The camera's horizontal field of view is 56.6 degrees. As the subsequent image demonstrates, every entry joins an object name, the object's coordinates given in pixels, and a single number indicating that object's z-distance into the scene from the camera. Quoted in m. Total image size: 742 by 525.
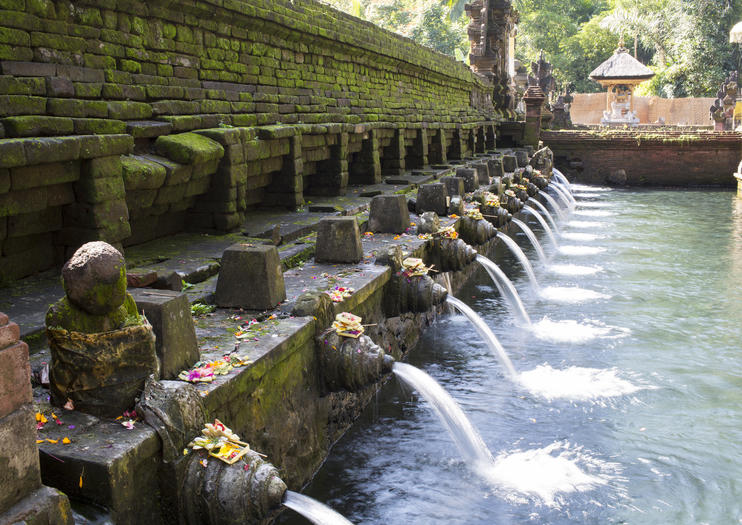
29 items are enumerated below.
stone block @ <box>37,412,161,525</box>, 2.65
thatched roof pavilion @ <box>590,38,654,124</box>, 43.09
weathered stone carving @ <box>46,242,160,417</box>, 2.98
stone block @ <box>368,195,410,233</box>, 8.19
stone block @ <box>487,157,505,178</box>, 15.14
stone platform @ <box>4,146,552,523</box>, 2.74
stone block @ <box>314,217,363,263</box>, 6.35
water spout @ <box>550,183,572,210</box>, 19.55
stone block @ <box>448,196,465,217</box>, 9.50
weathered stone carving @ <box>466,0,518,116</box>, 28.61
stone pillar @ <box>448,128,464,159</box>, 19.83
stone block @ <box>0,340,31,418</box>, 2.29
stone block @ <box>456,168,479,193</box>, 12.07
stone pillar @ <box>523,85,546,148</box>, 24.59
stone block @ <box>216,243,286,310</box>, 4.79
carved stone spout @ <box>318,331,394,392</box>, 4.57
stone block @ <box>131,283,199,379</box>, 3.41
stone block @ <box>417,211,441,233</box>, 7.92
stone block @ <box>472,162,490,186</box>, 13.95
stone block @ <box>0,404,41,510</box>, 2.30
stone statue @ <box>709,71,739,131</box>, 32.09
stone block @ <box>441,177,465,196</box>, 10.20
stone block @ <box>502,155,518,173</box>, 17.24
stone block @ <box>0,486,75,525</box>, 2.30
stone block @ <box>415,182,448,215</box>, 9.48
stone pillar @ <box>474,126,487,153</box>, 24.05
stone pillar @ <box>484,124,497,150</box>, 25.45
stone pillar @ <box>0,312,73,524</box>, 2.30
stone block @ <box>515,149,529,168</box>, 19.52
